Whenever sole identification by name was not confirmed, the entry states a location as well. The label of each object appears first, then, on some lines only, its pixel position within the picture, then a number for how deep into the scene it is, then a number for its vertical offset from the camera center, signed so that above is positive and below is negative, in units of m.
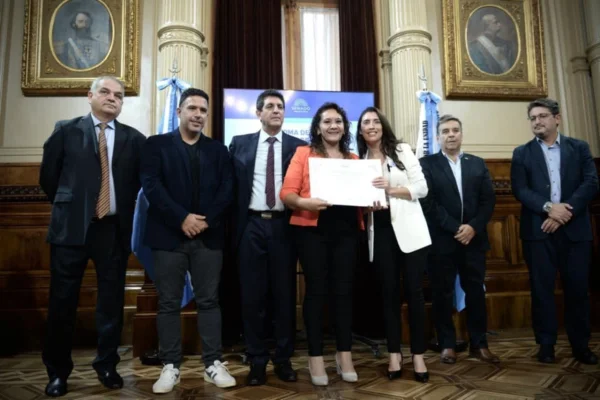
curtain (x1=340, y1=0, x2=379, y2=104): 4.79 +2.19
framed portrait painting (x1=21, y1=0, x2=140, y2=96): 4.32 +2.10
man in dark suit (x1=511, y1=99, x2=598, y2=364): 2.46 +0.10
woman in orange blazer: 2.06 -0.04
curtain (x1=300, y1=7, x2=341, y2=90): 4.93 +2.26
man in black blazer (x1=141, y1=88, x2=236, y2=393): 2.05 +0.12
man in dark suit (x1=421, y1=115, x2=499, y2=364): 2.55 +0.07
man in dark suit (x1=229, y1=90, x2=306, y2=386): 2.13 -0.01
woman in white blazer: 2.12 +0.01
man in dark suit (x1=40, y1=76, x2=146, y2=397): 2.05 +0.17
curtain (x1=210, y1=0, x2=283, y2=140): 4.55 +2.12
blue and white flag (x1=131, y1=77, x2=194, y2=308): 2.69 +0.29
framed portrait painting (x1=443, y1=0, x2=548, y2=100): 4.77 +2.12
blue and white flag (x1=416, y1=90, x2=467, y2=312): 3.79 +1.05
